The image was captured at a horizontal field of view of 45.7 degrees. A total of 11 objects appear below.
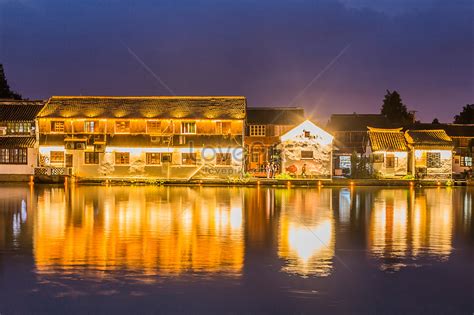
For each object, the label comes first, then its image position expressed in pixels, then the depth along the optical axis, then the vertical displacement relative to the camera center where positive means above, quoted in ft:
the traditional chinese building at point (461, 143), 179.63 +7.35
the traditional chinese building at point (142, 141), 142.20 +6.06
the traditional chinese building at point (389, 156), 145.18 +2.41
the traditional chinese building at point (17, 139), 146.72 +6.53
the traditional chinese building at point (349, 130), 185.06 +11.74
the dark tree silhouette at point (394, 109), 245.65 +25.16
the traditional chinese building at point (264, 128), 163.94 +11.20
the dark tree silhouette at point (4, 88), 221.87 +30.33
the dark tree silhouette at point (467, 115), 237.43 +21.62
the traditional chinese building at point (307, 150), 140.77 +3.70
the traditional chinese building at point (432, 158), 145.28 +1.92
